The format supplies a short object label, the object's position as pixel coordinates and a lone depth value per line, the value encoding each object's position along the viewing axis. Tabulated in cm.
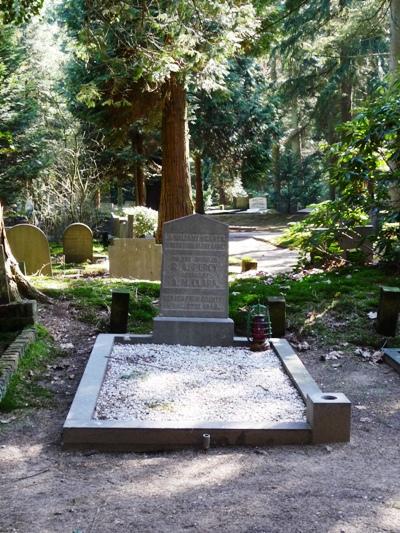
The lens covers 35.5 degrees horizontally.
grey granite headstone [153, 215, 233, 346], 804
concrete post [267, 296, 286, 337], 865
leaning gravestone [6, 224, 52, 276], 1368
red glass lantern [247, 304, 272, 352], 763
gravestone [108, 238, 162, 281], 1404
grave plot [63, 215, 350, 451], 498
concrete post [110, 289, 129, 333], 854
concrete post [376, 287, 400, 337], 852
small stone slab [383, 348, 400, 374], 745
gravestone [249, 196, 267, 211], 4150
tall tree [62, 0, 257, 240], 993
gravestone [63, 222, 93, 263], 1692
